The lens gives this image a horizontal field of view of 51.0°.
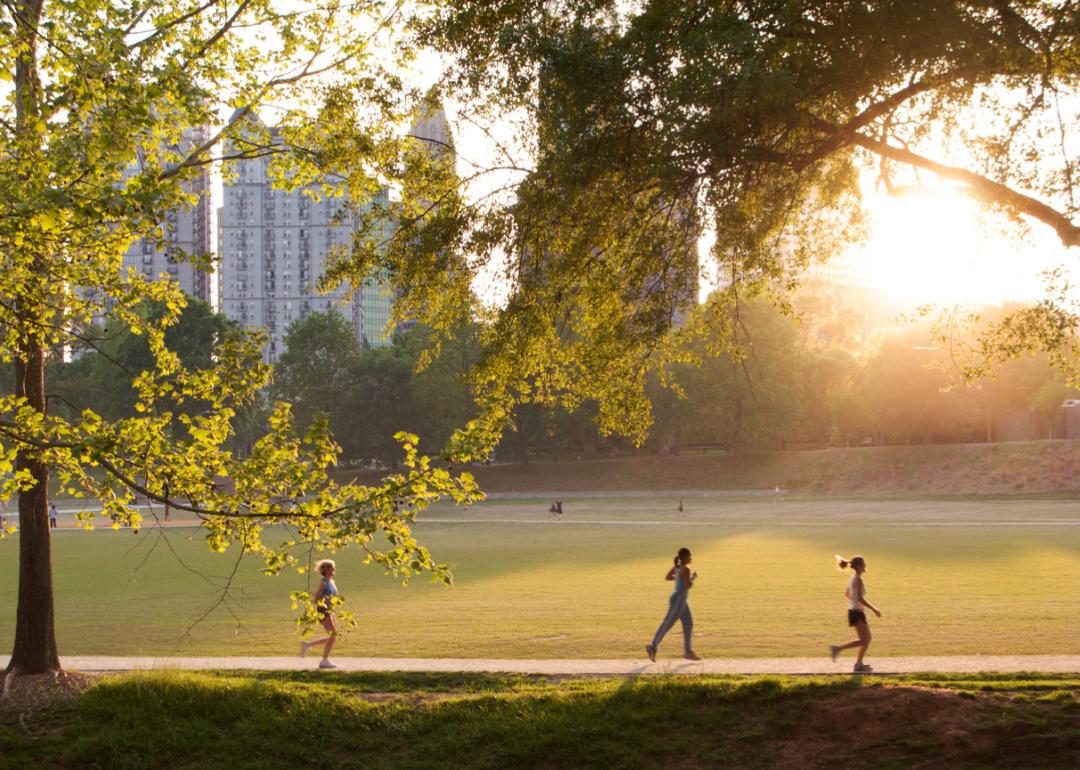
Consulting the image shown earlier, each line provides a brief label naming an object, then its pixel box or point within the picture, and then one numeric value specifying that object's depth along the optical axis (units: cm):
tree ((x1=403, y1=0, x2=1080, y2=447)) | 1179
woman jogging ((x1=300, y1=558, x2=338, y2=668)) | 1605
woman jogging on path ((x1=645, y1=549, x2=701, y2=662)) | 1650
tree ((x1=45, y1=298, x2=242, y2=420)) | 9975
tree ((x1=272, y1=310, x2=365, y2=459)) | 11081
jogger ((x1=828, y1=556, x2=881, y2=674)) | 1514
